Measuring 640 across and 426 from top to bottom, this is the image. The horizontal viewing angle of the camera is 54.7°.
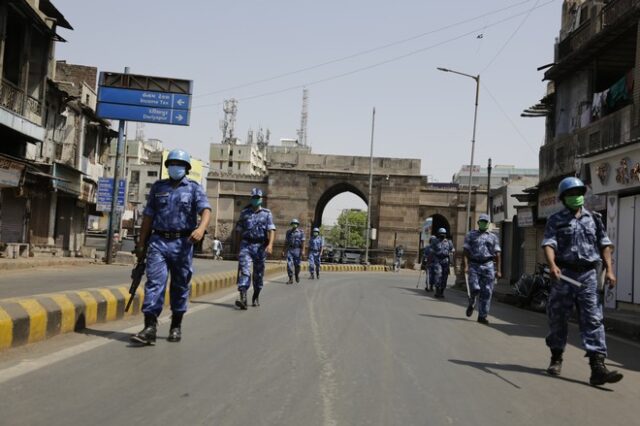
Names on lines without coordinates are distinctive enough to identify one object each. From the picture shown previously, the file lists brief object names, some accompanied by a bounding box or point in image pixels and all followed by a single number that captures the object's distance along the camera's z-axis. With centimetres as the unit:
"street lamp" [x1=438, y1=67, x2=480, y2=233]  2967
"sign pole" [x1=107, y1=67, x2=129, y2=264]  2289
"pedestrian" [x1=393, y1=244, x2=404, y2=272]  4524
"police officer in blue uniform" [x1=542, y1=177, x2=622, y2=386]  579
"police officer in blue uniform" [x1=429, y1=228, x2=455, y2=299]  1703
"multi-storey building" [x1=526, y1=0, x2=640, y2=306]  1495
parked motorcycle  1486
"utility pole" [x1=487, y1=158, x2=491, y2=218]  3254
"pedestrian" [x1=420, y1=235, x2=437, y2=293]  1833
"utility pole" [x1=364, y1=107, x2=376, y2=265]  4894
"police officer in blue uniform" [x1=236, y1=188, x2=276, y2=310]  1027
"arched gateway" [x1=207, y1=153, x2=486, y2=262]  5312
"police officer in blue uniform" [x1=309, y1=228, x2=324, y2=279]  2327
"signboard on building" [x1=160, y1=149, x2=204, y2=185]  4765
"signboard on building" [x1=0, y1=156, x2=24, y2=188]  1959
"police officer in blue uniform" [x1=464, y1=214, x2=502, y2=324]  1075
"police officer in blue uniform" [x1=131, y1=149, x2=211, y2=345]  603
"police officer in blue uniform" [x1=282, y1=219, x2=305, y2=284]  1852
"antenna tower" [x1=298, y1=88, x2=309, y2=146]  12119
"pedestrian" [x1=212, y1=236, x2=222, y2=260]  4909
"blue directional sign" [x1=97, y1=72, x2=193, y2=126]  2320
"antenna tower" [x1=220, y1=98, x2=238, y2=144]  11138
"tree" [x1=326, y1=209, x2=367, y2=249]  12772
